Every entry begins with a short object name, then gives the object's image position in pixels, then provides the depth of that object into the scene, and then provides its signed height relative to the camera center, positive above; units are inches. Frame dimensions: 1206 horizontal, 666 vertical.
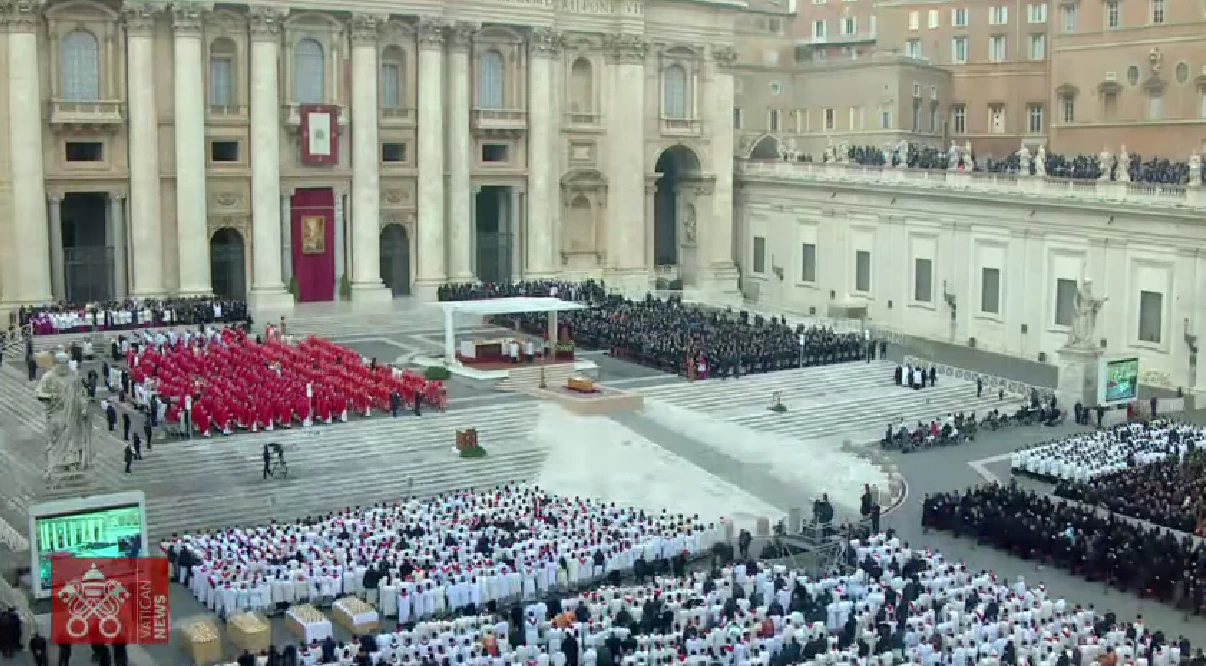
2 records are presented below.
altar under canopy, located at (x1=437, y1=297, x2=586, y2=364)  1859.0 -128.8
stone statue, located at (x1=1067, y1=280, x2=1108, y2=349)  1791.3 -141.3
